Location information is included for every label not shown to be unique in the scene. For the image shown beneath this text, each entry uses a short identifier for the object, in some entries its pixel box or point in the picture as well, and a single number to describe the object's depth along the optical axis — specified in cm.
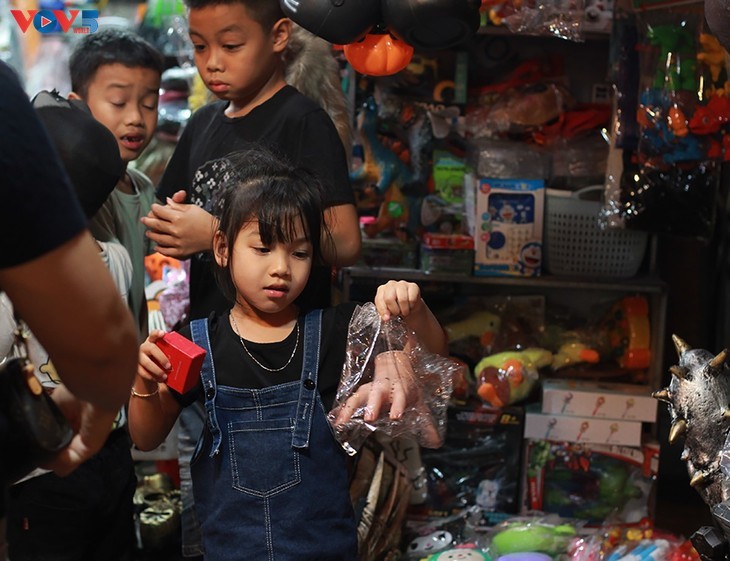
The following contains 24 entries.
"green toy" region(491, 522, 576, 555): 274
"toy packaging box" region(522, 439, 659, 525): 315
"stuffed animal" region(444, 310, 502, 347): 338
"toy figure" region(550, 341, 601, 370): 325
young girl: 194
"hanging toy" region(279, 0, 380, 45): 215
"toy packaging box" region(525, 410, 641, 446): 313
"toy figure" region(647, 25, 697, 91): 268
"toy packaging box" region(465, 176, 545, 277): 323
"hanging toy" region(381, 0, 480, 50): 212
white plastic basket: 320
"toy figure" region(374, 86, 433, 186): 343
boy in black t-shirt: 217
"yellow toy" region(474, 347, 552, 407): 316
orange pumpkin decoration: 227
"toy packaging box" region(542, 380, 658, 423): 311
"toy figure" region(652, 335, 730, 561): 183
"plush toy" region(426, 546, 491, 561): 262
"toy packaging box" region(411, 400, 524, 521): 322
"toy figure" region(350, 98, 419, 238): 347
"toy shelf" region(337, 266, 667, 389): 316
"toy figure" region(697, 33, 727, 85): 260
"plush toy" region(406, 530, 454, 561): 284
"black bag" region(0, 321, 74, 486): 122
